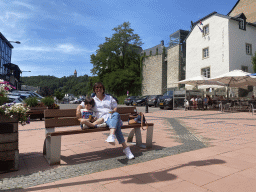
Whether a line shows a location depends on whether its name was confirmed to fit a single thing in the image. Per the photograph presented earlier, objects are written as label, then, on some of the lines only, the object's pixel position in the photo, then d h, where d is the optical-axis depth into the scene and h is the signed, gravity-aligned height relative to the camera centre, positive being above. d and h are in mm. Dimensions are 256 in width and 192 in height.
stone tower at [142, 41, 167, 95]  36438 +4887
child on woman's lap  3642 -317
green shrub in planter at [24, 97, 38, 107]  9720 -43
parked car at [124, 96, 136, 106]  30588 +65
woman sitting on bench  3600 -228
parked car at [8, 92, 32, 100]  12527 +306
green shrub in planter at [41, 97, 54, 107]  10344 -42
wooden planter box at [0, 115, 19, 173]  2938 -617
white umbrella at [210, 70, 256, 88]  14616 +1606
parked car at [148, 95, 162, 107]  24156 +62
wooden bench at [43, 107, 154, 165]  3252 -504
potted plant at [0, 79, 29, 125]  2961 -140
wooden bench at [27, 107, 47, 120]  9731 -556
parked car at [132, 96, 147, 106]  28562 -69
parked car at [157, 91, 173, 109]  18422 -38
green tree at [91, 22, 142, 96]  40781 +8312
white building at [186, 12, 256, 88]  23297 +6553
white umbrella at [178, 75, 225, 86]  16570 +1611
